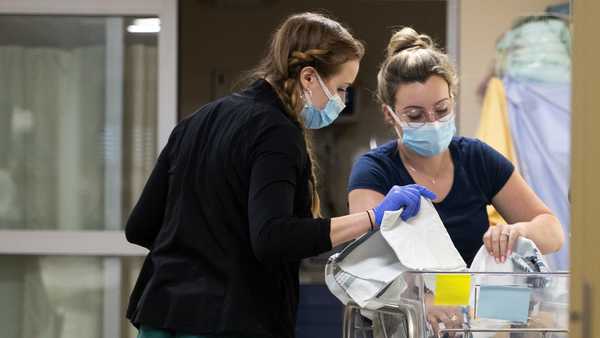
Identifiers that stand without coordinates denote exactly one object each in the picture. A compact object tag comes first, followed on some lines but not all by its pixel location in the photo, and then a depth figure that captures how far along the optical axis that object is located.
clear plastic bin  5.89
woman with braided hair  5.88
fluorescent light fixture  8.98
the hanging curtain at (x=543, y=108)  8.44
